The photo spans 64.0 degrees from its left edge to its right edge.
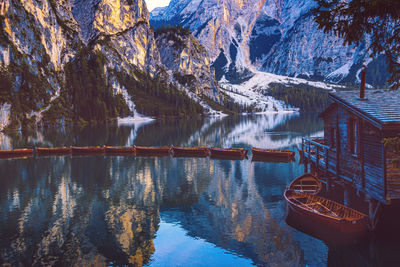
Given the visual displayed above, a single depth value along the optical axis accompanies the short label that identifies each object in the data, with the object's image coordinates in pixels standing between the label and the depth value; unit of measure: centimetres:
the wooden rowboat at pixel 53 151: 6738
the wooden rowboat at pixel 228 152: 6009
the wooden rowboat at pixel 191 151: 6362
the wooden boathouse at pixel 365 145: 2009
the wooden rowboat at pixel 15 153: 6397
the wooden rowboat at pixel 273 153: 5669
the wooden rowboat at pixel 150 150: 6619
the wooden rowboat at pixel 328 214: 2133
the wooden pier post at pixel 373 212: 2150
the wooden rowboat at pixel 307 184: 2939
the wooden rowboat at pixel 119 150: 6756
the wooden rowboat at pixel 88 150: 6788
